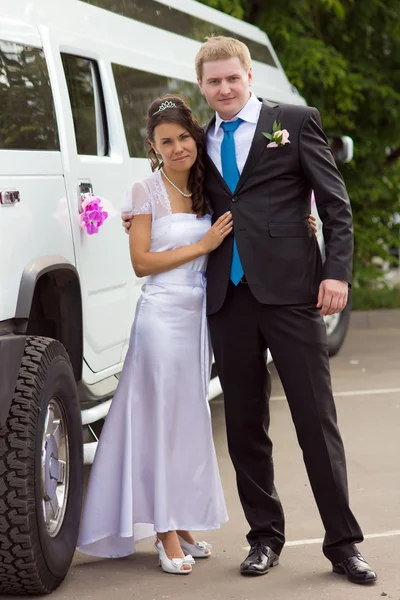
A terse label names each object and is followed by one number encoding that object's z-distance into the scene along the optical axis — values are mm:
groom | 6036
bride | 6359
